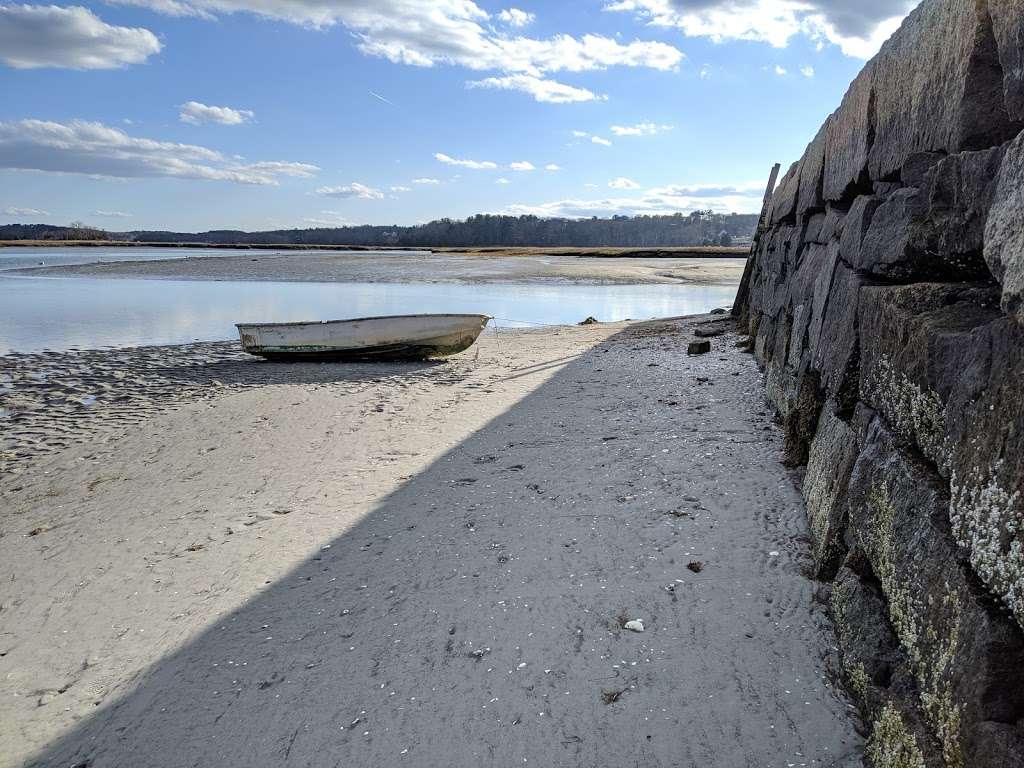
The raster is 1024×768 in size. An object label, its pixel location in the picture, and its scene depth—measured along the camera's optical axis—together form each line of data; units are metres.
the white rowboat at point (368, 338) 12.60
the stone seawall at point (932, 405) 1.78
